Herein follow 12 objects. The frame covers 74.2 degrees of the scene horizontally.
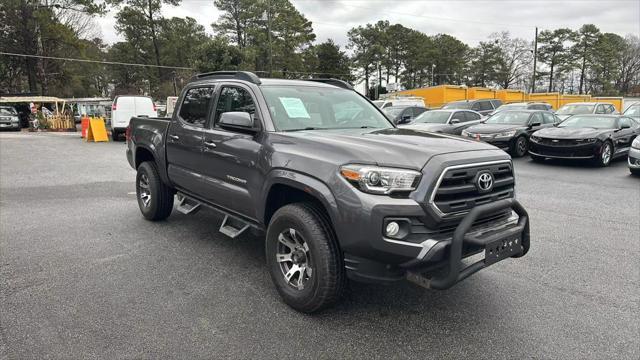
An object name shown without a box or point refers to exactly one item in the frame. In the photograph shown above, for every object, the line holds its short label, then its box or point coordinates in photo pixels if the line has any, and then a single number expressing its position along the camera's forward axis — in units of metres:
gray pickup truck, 2.73
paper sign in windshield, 3.89
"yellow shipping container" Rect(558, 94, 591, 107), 35.59
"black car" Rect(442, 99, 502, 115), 20.20
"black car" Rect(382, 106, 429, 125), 18.50
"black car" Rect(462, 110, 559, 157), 12.62
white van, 18.61
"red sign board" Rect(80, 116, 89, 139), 20.60
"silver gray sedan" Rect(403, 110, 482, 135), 13.98
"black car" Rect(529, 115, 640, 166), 10.88
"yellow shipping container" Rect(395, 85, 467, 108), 29.87
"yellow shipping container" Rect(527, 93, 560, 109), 35.31
